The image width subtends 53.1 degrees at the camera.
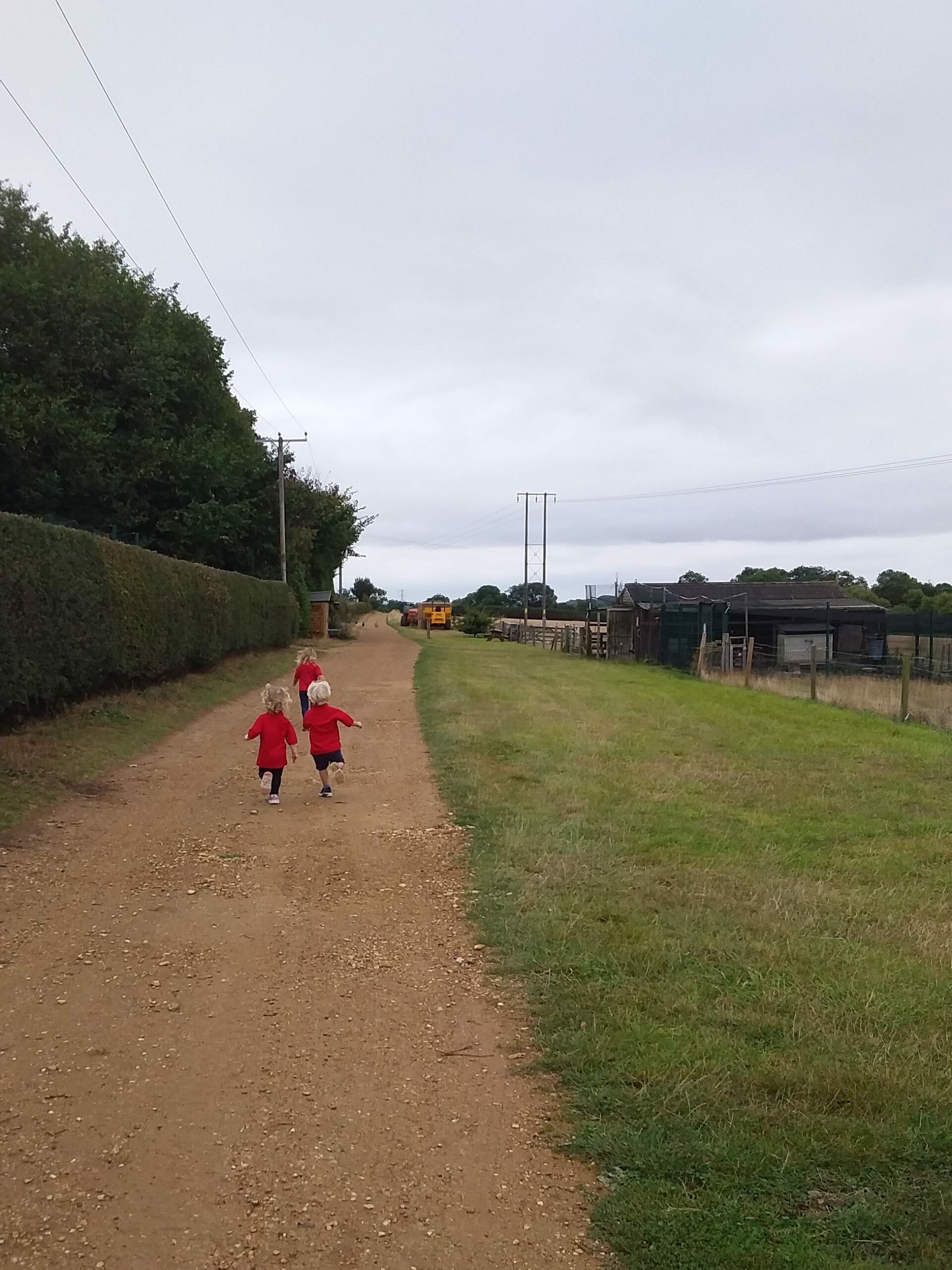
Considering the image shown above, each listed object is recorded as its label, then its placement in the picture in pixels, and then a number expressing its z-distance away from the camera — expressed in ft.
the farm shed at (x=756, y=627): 96.32
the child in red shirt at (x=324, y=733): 29.45
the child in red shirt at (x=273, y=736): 28.35
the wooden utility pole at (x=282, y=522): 114.14
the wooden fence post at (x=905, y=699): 50.08
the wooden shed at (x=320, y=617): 145.69
